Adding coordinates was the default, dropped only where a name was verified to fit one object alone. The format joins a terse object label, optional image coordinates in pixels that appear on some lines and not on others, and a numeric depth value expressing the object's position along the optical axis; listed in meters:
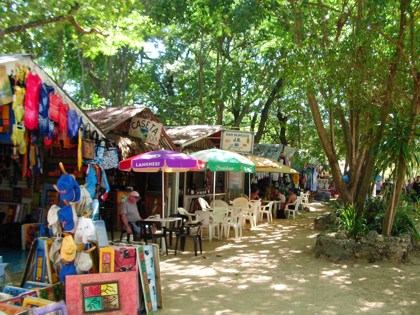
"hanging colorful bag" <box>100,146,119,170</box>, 8.06
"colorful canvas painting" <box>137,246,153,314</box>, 5.03
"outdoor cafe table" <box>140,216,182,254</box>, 8.45
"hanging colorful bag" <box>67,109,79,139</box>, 6.39
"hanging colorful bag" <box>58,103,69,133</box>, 6.25
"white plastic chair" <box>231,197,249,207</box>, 13.02
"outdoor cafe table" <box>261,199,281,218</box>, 16.45
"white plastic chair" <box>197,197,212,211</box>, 11.90
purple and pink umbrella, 8.32
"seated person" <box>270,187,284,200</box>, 16.35
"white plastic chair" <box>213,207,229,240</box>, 10.51
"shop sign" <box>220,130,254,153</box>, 12.30
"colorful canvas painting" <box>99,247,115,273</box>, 4.95
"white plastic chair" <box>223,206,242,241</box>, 10.65
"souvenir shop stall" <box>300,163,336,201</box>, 26.00
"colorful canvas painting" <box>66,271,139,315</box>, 4.41
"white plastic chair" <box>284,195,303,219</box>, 16.40
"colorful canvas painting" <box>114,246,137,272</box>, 4.99
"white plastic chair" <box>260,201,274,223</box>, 14.52
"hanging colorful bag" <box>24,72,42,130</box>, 5.51
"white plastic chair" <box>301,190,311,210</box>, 19.77
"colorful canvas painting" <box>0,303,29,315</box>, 3.86
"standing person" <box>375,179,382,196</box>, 26.34
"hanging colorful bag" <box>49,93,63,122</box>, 6.00
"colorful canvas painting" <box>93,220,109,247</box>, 5.68
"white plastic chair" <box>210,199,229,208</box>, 12.05
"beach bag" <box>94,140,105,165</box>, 7.43
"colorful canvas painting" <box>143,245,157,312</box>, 5.20
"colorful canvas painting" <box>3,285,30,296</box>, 4.60
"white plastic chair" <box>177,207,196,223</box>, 10.11
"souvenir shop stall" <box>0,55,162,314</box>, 4.48
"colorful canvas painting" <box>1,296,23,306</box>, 4.07
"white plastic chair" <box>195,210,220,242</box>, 10.44
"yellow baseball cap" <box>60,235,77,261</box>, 4.82
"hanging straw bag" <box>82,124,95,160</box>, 6.94
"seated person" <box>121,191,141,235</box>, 8.48
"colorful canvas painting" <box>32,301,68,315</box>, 3.84
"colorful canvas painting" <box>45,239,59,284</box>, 5.09
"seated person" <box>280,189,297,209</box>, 16.44
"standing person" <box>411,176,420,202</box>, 20.58
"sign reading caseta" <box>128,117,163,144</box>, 10.83
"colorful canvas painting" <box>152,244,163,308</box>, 5.33
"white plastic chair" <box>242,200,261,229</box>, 12.84
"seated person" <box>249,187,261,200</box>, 15.32
